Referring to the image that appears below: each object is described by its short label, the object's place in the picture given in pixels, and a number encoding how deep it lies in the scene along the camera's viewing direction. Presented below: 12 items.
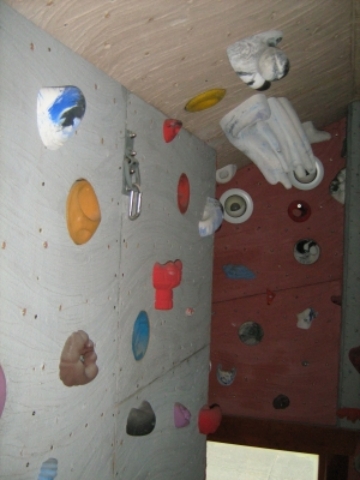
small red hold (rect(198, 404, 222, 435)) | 2.01
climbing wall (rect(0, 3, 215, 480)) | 0.82
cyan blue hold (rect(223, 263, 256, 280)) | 2.76
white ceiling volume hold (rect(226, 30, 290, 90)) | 1.27
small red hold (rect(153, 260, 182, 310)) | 1.45
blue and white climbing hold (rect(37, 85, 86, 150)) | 0.86
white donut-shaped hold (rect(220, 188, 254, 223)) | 2.76
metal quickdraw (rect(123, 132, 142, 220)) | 1.23
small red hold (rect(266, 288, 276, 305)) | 2.72
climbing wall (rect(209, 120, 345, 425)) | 2.67
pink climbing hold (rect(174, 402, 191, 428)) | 1.72
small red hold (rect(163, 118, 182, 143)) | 1.48
